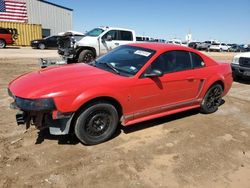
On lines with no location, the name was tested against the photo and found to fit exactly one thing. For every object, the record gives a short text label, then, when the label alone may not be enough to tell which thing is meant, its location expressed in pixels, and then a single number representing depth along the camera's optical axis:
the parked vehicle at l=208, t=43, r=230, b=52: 34.35
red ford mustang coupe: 2.86
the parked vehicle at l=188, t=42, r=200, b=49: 33.86
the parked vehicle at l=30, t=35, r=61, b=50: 20.48
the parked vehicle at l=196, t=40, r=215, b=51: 34.06
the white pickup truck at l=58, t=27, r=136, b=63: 8.45
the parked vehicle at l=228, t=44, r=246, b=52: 36.65
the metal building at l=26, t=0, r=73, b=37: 26.07
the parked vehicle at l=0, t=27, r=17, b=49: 18.11
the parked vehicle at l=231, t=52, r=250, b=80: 7.24
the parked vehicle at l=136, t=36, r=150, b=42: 22.59
